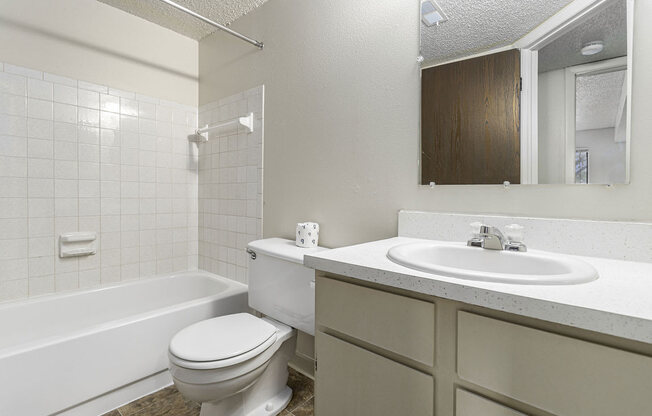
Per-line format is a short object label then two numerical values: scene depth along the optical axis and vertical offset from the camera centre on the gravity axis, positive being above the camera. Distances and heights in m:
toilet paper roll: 1.56 -0.15
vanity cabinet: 0.49 -0.30
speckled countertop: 0.47 -0.16
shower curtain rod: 1.53 +1.01
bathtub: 1.24 -0.67
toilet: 1.15 -0.56
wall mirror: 0.91 +0.39
